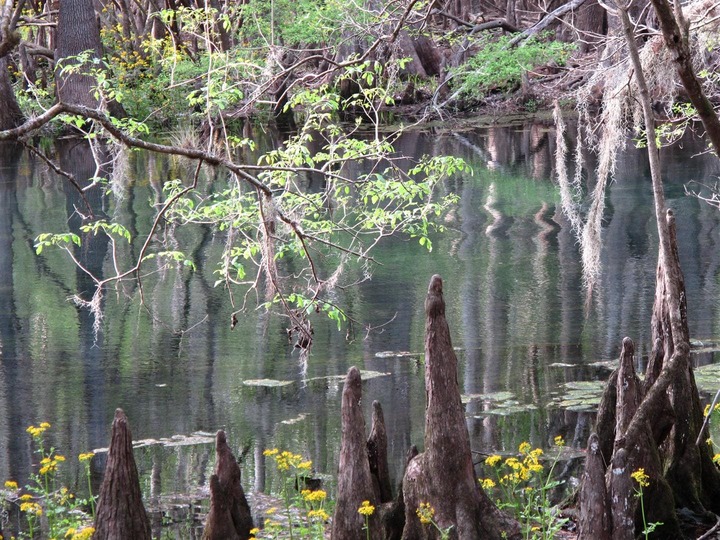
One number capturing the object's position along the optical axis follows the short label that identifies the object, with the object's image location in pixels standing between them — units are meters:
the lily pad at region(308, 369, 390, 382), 21.94
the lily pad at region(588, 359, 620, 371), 21.91
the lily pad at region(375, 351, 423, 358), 23.61
